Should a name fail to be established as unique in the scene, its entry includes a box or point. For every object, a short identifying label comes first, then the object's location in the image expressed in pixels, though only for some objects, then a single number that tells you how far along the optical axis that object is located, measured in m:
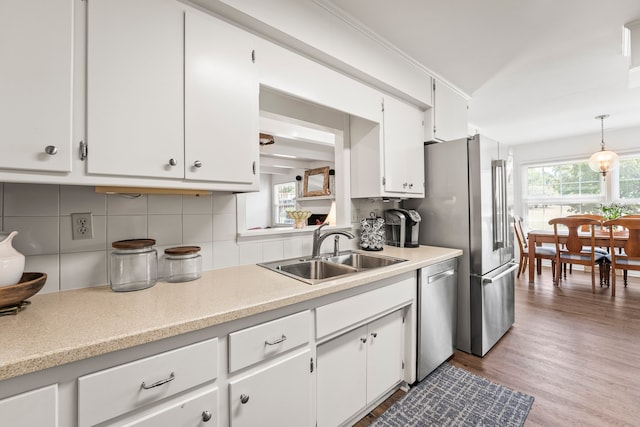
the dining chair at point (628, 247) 3.44
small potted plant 4.46
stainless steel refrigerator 2.20
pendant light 4.04
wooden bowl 0.87
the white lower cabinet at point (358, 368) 1.36
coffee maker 2.38
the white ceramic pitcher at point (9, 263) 0.90
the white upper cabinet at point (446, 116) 2.59
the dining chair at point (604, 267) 3.92
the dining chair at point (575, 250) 3.76
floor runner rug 1.56
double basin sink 1.77
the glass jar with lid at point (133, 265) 1.19
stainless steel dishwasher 1.86
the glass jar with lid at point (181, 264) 1.34
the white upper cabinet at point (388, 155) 2.18
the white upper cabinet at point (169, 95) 1.04
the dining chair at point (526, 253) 4.21
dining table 3.67
